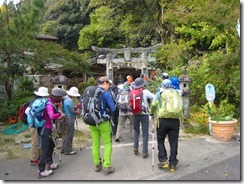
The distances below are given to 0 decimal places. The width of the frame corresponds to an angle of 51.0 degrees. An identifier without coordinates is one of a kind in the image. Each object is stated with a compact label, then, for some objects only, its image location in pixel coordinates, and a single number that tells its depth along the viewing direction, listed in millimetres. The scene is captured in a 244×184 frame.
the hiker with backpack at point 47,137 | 3934
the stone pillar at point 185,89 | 7395
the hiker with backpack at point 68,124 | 4836
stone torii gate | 12625
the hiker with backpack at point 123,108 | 5223
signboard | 6489
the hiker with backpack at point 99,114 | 3852
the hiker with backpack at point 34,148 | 4426
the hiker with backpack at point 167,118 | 3912
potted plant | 5500
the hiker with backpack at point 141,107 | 4450
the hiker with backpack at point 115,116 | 6184
